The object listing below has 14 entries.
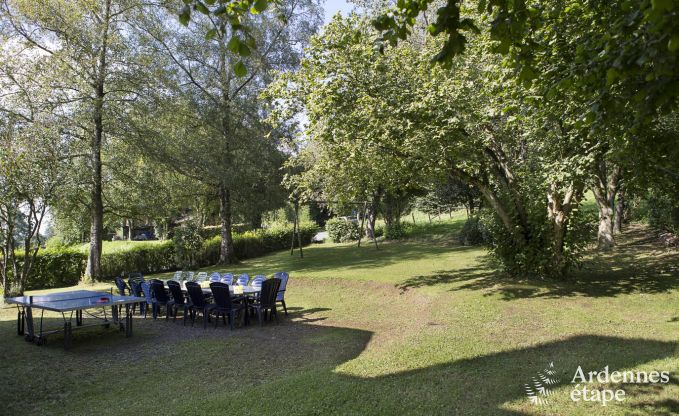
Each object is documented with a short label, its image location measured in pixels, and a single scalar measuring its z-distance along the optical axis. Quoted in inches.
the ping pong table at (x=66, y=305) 319.0
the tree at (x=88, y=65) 660.7
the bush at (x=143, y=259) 784.9
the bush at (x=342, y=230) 1289.4
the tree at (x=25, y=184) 482.6
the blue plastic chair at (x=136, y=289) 459.6
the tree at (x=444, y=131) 393.4
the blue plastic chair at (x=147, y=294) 429.1
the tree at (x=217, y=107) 758.5
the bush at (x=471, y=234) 947.2
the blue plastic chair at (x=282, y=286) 427.8
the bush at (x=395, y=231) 1182.5
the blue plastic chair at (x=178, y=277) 511.8
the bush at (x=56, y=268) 697.6
